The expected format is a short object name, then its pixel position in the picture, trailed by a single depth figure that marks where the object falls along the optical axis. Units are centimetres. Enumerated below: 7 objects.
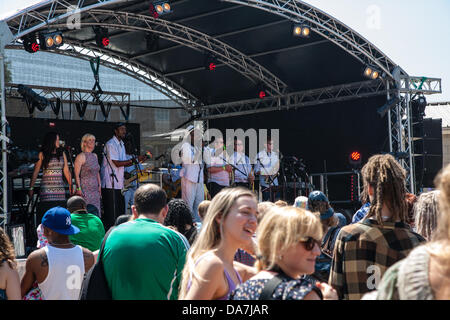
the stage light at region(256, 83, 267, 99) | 1559
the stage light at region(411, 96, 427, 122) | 1361
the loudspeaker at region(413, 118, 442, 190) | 1383
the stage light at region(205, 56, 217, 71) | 1430
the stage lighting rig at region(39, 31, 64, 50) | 1104
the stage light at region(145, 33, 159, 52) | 1368
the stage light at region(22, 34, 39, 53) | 1099
